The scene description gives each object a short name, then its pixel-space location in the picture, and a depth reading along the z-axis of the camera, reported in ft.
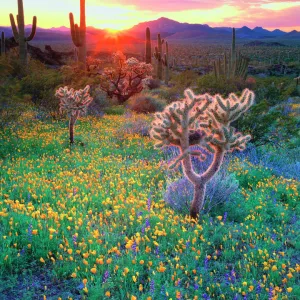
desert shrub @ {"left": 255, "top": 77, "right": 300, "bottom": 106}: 65.46
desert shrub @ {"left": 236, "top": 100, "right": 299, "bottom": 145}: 38.37
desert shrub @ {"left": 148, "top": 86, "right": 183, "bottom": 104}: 72.38
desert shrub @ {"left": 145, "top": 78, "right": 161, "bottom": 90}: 91.01
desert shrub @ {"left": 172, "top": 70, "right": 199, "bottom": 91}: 82.48
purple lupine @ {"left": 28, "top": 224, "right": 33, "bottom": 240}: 17.18
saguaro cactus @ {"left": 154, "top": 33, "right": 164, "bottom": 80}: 107.55
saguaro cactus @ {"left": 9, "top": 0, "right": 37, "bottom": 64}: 75.43
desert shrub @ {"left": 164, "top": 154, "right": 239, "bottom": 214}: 21.61
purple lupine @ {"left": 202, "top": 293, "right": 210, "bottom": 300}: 13.94
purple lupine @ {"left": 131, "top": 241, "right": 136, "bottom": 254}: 16.56
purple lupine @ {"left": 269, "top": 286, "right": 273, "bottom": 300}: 13.97
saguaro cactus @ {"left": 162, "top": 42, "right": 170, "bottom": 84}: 105.53
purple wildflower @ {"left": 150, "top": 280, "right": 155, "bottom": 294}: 13.59
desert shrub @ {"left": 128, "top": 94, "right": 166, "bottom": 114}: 61.67
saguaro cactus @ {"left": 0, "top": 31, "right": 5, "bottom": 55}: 99.72
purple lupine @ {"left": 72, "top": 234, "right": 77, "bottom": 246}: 16.60
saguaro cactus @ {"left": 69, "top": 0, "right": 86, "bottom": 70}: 72.33
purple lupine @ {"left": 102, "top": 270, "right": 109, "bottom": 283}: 14.25
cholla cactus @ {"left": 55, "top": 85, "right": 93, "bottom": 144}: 36.47
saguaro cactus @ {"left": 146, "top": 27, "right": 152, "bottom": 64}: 100.48
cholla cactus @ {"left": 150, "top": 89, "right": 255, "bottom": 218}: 18.71
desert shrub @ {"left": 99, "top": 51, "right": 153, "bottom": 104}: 71.24
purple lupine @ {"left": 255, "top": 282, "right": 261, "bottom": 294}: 14.13
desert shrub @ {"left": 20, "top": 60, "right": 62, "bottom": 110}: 52.65
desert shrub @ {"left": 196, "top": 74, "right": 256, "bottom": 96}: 63.00
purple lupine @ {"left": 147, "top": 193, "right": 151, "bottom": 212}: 20.80
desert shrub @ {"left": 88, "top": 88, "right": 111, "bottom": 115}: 57.41
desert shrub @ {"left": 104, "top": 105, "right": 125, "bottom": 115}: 60.44
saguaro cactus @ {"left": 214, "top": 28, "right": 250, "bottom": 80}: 81.66
